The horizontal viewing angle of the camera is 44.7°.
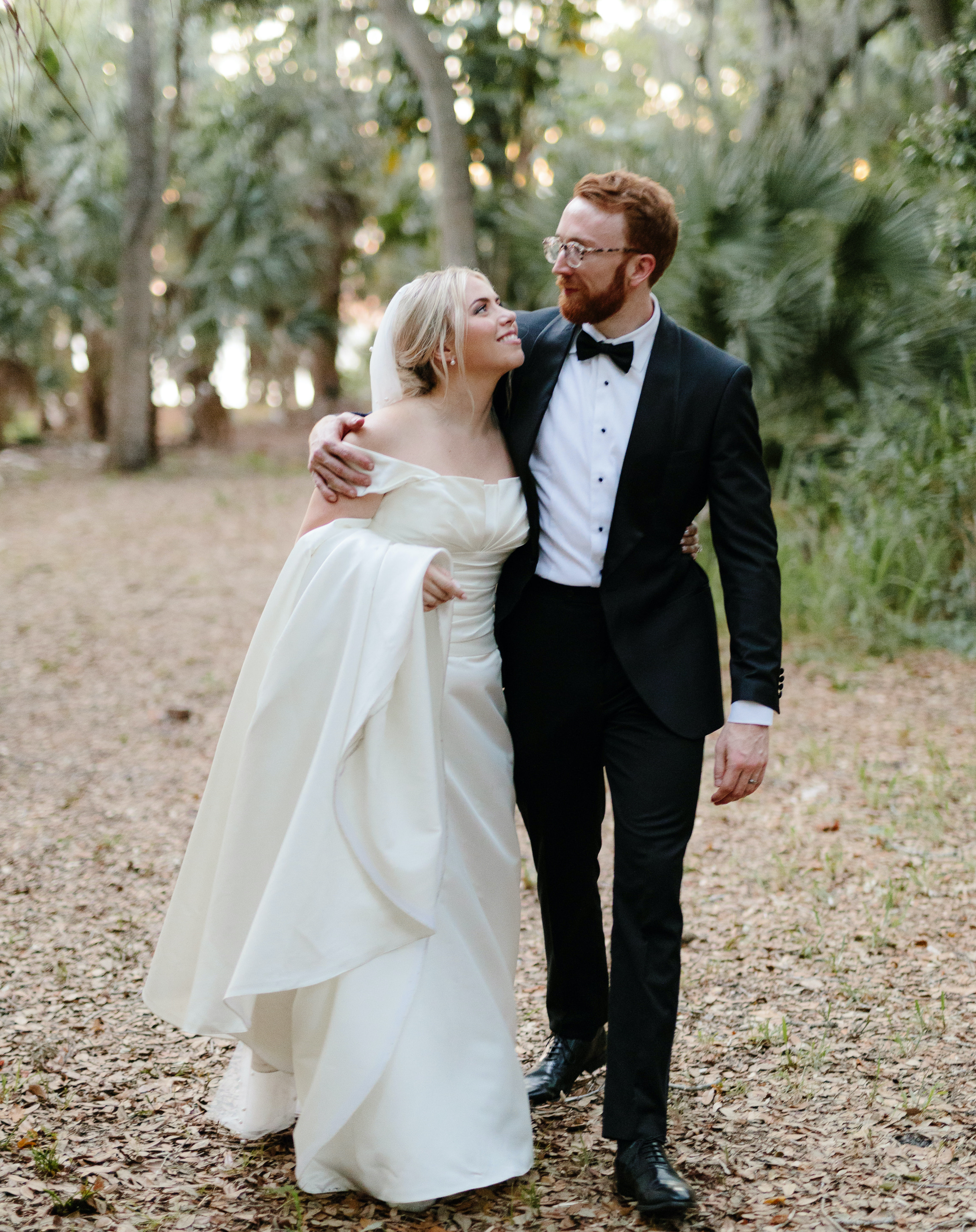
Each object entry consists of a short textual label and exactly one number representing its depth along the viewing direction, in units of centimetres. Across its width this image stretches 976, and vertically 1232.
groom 262
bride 249
